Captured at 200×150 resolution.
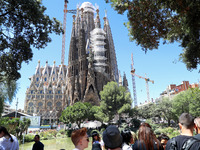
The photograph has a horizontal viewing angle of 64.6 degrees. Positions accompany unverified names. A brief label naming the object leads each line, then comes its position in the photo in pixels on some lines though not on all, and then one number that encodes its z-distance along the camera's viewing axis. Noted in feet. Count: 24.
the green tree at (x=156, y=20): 20.40
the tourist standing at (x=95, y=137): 14.32
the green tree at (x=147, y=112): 116.16
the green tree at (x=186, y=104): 81.46
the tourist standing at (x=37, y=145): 15.62
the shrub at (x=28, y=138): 68.15
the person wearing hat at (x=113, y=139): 7.23
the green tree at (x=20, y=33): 24.66
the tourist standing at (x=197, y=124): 9.05
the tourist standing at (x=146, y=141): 8.45
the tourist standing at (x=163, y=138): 13.84
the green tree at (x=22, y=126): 60.73
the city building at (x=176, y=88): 198.70
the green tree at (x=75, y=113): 89.66
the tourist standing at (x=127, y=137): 9.96
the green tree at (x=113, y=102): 92.48
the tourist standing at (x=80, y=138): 7.75
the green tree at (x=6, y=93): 44.27
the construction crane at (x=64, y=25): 284.94
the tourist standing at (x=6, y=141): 11.13
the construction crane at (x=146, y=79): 327.06
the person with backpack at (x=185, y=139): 6.77
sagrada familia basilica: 139.33
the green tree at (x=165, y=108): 109.43
